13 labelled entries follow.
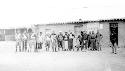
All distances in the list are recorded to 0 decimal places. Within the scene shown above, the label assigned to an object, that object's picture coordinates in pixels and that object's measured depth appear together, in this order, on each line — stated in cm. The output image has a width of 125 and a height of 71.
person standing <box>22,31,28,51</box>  1877
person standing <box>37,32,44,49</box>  1869
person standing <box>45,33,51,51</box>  1879
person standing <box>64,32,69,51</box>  1939
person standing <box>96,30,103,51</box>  2039
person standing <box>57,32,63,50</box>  1953
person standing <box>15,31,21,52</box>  1862
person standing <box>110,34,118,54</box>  1684
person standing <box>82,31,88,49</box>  2017
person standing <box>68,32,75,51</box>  1959
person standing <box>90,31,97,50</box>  2008
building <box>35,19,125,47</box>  2424
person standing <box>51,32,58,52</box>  1881
